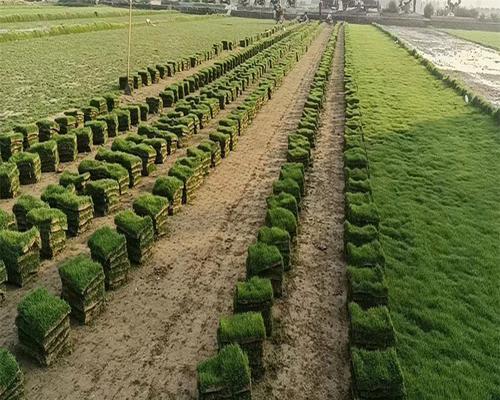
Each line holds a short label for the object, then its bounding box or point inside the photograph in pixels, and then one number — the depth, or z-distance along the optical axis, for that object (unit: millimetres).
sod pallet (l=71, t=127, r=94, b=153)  14969
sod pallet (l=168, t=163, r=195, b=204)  11977
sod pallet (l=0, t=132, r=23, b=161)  13578
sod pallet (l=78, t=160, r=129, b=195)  11891
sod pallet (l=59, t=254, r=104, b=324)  7523
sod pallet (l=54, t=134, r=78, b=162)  14141
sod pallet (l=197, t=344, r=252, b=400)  5875
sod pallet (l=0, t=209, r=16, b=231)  9264
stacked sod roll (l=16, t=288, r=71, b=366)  6664
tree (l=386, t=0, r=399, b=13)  105031
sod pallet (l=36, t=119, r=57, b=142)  15328
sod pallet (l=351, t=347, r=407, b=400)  6094
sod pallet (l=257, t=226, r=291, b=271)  9078
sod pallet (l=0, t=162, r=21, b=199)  11531
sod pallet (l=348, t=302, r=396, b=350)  6941
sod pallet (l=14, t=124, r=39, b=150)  14477
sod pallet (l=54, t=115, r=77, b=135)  16062
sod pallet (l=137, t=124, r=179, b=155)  15195
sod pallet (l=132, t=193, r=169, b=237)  10055
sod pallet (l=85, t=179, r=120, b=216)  11125
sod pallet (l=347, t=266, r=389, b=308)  7883
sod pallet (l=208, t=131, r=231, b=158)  15320
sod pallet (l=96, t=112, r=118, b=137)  16625
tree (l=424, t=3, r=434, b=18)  99675
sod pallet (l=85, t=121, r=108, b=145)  15625
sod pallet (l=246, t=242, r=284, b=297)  8242
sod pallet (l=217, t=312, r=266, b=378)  6602
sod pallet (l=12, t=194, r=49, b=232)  9859
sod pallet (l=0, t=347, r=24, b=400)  5844
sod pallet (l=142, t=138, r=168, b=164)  14328
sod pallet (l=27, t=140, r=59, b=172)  13223
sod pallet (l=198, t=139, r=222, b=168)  14102
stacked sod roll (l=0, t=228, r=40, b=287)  8352
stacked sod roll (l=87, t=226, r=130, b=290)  8328
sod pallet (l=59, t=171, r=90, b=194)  11488
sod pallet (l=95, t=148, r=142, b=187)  12648
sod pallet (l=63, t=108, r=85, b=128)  16766
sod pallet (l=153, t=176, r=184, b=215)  11242
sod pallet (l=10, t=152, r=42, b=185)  12391
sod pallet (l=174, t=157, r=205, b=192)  12383
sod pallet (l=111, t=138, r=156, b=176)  13555
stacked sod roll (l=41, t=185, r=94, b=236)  10102
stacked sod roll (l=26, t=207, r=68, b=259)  9227
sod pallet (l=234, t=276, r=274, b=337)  7344
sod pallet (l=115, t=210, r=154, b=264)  9156
